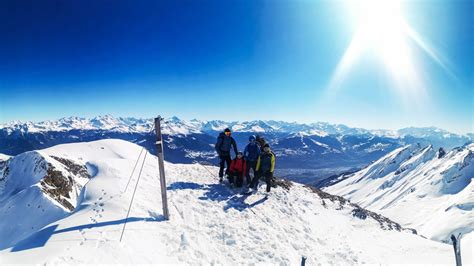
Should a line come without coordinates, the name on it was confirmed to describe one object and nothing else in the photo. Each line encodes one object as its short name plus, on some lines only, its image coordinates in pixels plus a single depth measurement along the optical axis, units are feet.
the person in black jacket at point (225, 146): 68.78
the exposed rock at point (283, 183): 81.01
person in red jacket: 67.28
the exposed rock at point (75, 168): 88.60
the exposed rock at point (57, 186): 77.00
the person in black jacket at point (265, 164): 65.87
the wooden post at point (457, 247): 33.95
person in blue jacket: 65.82
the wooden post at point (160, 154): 45.56
